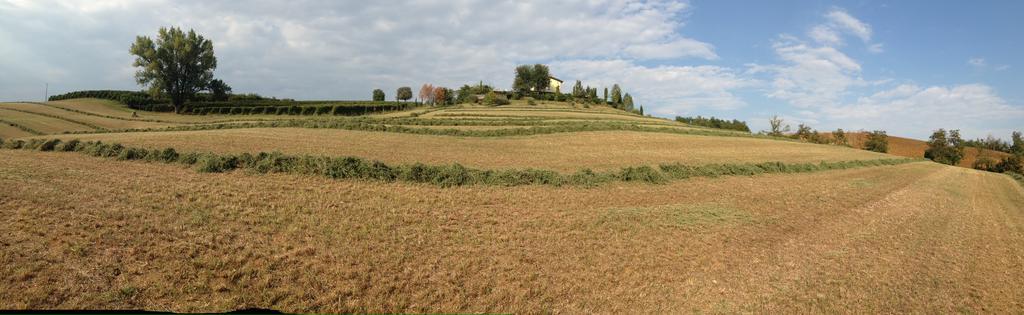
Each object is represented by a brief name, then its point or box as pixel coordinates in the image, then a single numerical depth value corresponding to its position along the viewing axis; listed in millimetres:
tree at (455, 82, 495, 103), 102438
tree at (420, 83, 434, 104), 144550
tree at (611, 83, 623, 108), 125031
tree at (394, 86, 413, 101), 123938
